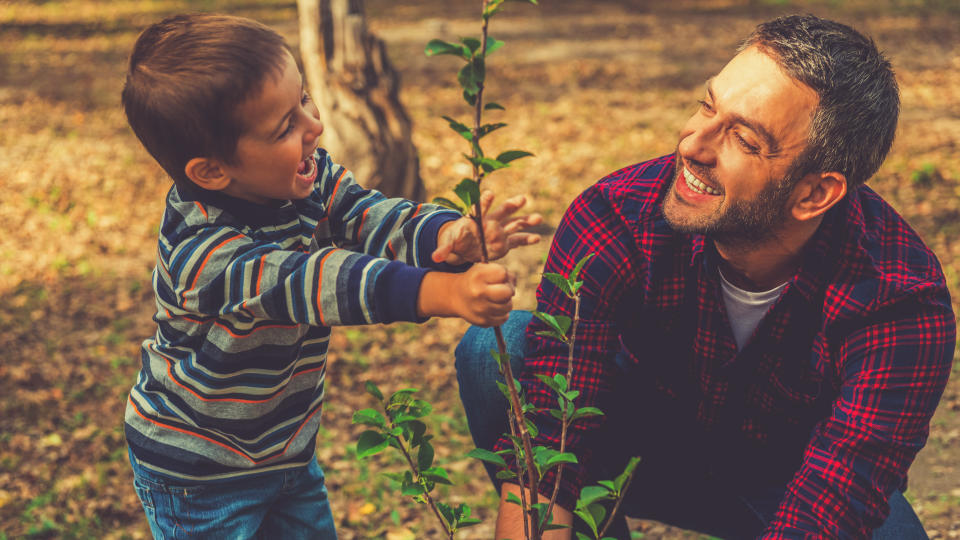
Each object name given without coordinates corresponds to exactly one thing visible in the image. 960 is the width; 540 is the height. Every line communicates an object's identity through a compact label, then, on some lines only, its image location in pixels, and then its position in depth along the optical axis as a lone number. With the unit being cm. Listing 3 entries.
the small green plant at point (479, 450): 129
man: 199
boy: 152
